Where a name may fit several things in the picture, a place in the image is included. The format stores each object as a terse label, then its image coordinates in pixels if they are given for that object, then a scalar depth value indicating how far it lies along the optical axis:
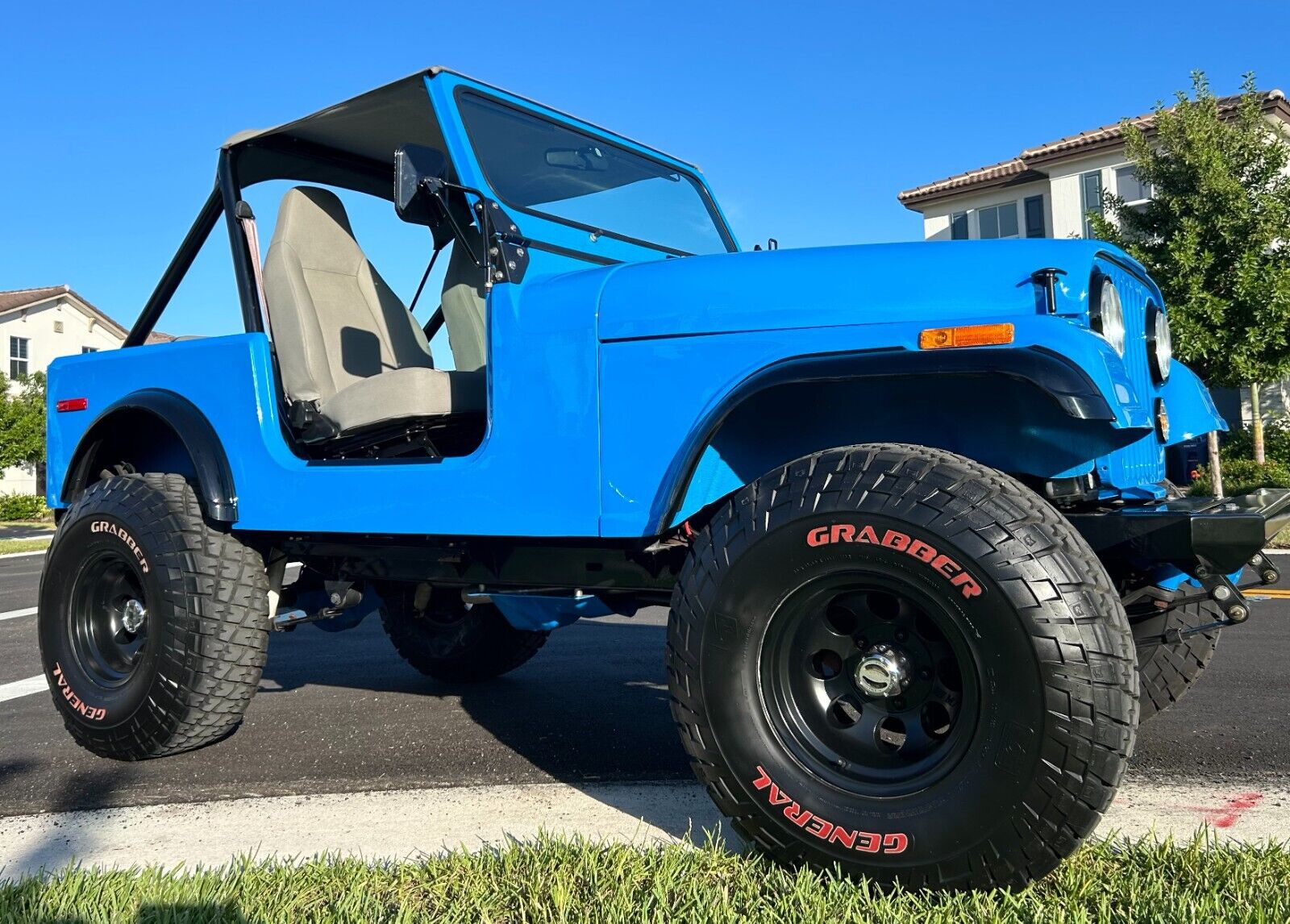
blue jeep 2.17
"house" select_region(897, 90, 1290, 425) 25.77
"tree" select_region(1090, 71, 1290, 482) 15.28
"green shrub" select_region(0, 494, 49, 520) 29.44
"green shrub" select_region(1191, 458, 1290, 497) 17.89
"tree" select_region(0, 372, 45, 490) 31.25
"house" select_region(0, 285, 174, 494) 39.03
